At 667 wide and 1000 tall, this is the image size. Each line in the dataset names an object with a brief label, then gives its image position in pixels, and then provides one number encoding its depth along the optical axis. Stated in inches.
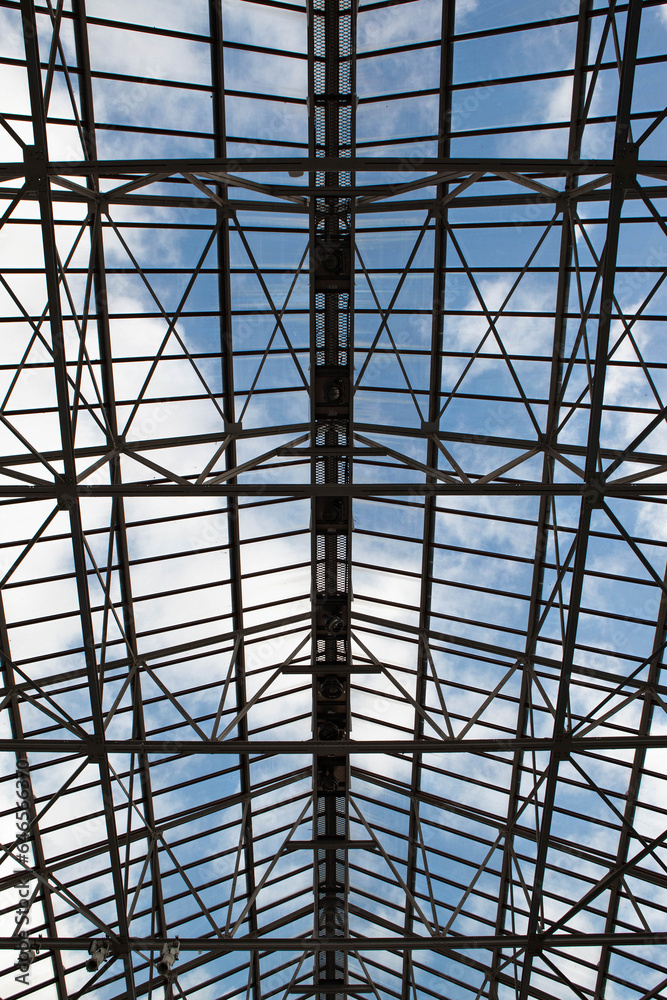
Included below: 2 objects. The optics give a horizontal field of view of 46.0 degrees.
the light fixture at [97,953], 638.5
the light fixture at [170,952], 644.7
